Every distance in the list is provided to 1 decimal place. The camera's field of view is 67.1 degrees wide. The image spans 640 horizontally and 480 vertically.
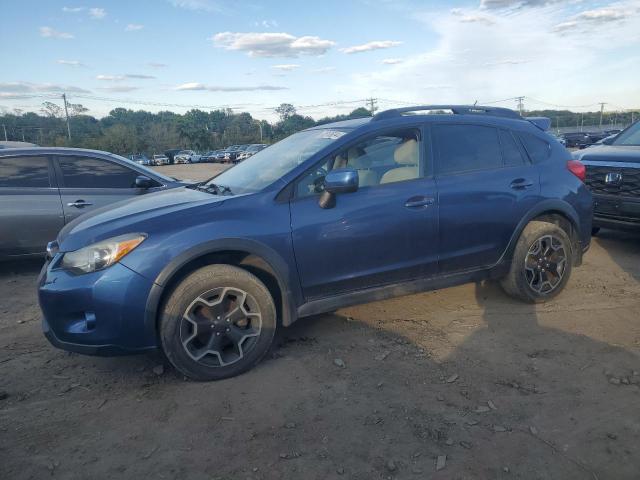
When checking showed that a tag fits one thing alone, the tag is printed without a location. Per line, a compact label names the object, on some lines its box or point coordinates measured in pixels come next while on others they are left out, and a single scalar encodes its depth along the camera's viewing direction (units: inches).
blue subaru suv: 120.7
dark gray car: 220.4
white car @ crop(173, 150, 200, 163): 2037.4
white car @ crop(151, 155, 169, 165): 2028.8
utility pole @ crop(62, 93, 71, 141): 2497.8
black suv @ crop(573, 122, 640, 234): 227.1
